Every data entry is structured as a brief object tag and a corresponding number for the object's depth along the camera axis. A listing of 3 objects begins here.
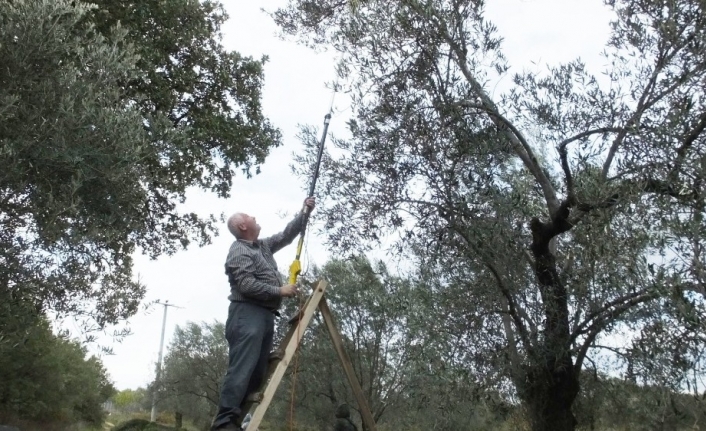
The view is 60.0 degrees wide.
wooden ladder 4.80
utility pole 45.12
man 4.92
